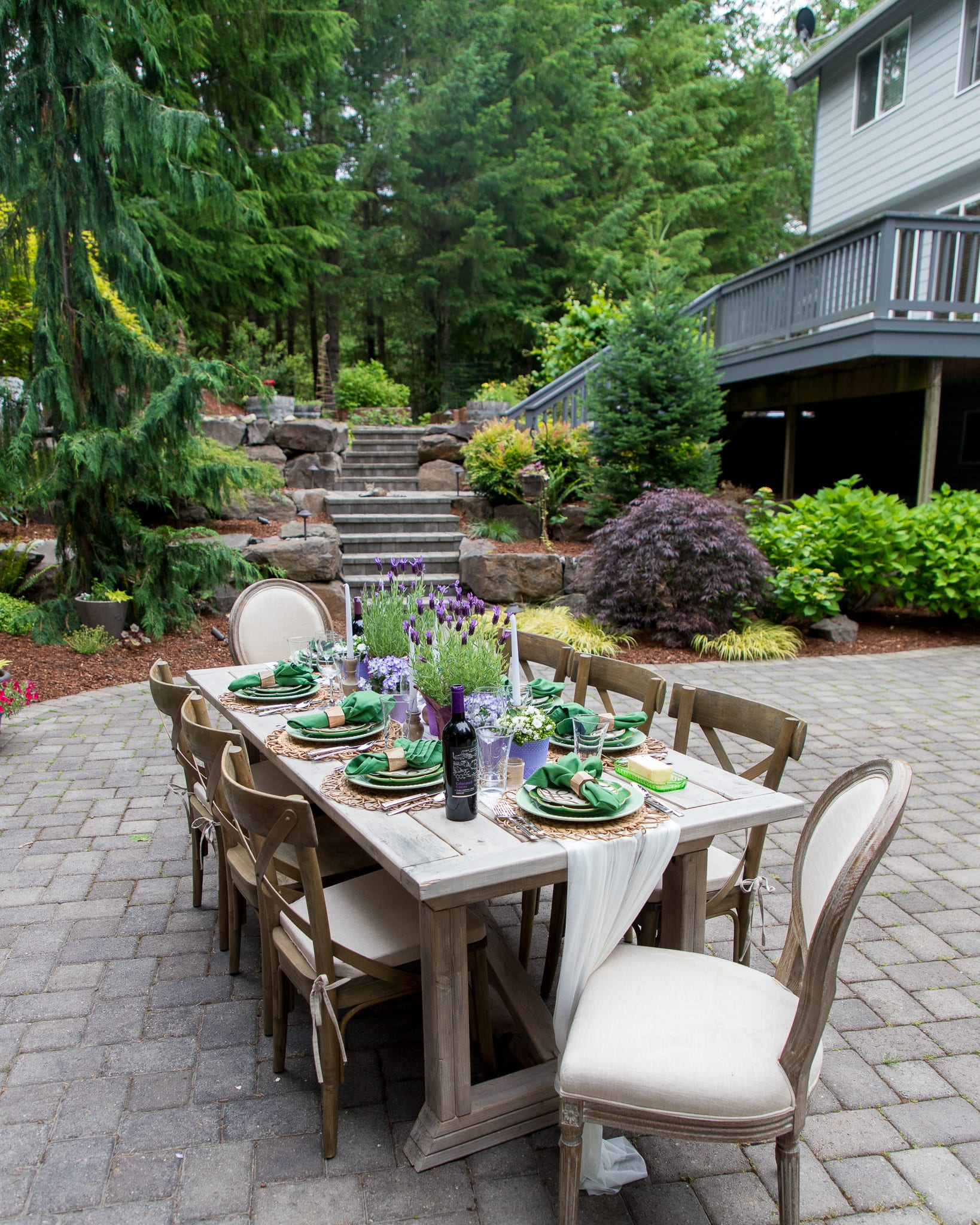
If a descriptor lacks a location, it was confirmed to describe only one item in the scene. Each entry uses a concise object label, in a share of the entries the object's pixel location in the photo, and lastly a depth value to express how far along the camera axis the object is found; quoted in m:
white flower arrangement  2.21
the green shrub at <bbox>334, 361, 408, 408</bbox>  14.11
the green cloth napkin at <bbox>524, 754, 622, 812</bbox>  1.98
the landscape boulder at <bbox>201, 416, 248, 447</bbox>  9.93
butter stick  2.19
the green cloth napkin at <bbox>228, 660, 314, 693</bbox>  3.10
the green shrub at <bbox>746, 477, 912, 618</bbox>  7.32
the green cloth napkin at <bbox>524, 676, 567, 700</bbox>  2.70
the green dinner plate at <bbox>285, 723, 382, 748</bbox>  2.55
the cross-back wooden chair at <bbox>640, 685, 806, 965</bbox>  2.36
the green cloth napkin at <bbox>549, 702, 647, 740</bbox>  2.48
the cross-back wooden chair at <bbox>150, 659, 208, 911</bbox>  2.70
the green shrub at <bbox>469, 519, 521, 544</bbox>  9.00
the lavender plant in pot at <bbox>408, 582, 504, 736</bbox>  2.42
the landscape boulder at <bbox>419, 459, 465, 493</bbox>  11.30
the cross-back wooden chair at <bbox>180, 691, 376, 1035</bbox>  2.29
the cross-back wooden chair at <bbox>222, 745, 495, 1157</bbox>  1.89
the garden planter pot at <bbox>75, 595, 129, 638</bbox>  6.60
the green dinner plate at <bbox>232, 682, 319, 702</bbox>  3.00
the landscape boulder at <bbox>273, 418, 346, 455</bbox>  10.78
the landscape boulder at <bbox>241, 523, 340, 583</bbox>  7.77
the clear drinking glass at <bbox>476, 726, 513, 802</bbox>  2.21
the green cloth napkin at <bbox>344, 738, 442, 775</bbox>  2.27
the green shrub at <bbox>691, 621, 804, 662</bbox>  6.89
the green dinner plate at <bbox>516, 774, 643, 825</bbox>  1.96
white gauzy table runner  1.86
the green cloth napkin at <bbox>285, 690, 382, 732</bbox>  2.65
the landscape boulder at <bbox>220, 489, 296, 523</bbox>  9.30
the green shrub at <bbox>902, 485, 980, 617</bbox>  7.39
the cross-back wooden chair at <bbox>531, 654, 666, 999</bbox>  2.64
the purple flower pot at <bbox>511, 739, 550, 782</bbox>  2.29
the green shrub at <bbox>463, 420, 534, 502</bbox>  9.15
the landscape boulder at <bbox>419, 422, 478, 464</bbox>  11.55
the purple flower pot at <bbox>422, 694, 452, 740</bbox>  2.48
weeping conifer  6.02
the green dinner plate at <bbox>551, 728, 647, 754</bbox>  2.42
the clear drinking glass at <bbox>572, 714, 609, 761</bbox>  2.35
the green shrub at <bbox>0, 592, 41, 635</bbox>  6.61
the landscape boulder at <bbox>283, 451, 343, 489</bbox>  10.62
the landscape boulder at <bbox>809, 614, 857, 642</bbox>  7.36
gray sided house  8.41
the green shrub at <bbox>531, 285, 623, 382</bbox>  11.95
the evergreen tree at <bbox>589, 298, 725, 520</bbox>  8.16
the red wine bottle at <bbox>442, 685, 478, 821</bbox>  1.99
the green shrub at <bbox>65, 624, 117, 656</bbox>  6.43
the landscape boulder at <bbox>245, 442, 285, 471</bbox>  10.39
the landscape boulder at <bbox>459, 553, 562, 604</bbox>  8.12
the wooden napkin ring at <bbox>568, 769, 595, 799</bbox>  2.08
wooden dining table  1.82
